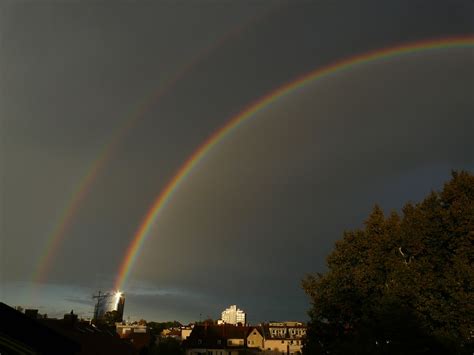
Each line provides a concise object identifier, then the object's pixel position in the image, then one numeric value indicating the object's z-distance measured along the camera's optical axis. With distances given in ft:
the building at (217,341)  283.77
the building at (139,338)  252.99
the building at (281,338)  316.60
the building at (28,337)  34.91
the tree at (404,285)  86.07
